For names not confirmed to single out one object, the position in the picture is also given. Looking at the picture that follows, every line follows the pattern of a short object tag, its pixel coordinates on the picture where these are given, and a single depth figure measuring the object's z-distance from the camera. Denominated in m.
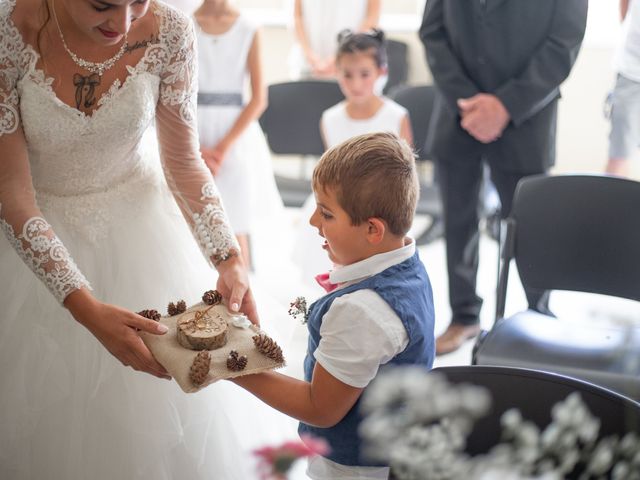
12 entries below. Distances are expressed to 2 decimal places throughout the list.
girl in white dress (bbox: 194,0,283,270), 3.88
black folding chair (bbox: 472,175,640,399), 2.46
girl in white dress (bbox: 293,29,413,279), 3.96
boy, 1.47
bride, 1.79
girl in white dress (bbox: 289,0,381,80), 5.21
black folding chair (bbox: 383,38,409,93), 6.08
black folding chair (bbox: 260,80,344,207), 4.60
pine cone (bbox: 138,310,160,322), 1.63
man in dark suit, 3.16
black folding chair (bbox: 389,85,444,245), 4.61
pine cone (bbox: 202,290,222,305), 1.72
